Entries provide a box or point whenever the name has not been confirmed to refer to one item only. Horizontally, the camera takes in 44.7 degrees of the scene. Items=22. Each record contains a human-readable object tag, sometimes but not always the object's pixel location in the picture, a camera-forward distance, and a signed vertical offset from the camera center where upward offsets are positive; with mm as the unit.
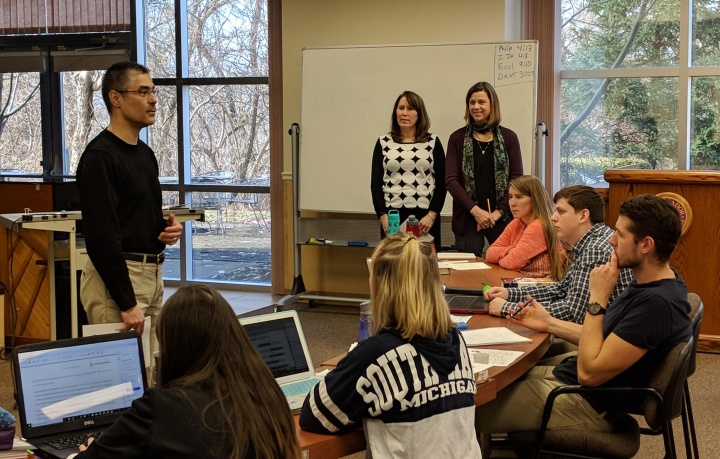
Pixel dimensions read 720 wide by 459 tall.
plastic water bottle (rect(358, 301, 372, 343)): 2828 -488
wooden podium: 5250 -320
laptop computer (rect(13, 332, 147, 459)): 2197 -558
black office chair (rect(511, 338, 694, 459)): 2662 -809
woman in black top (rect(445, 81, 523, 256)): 5352 -3
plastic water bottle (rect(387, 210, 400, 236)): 4777 -289
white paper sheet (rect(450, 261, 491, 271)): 4559 -501
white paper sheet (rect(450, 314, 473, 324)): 3275 -560
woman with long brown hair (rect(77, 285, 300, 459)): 1683 -448
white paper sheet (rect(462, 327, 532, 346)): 2959 -572
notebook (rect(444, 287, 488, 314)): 3449 -536
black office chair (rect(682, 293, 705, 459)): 2921 -660
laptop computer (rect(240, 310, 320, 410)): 2379 -499
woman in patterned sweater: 5422 +4
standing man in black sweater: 2959 -138
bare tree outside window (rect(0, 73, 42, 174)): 8539 +471
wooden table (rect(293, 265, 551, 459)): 2096 -618
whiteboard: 6348 +561
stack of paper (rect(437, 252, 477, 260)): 4929 -483
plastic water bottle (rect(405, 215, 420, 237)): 4852 -309
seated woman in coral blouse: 4293 -327
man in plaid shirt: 3328 -343
